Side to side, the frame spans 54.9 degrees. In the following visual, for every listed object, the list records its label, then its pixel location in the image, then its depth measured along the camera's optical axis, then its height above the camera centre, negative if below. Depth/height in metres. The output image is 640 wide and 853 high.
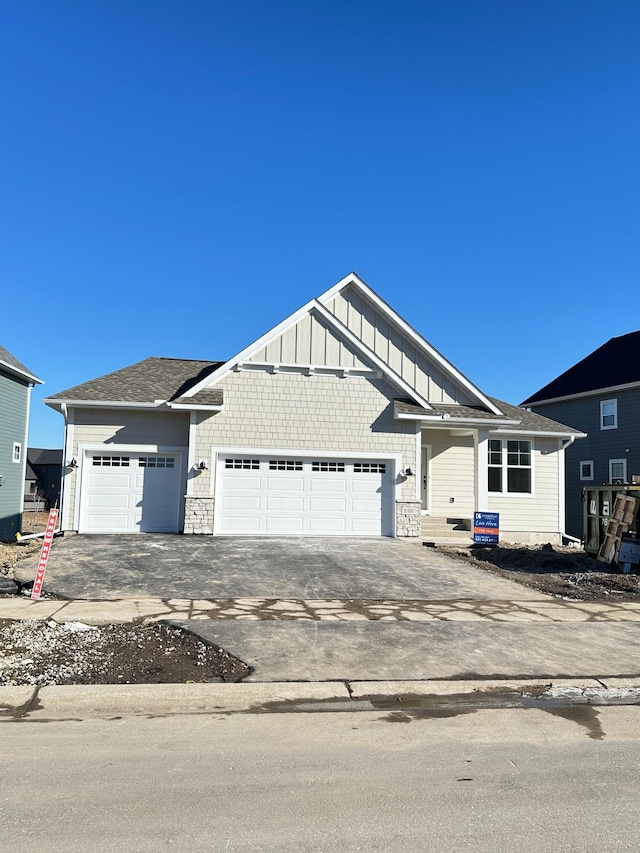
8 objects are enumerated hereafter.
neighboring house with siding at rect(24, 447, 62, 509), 56.62 +0.80
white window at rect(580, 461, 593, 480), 29.02 +0.96
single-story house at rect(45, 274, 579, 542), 17.31 +1.09
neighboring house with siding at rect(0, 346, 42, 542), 22.77 +1.61
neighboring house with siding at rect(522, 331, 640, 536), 26.94 +3.66
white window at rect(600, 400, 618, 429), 27.83 +3.50
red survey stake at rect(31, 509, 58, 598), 8.98 -1.27
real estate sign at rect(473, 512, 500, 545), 17.11 -1.09
